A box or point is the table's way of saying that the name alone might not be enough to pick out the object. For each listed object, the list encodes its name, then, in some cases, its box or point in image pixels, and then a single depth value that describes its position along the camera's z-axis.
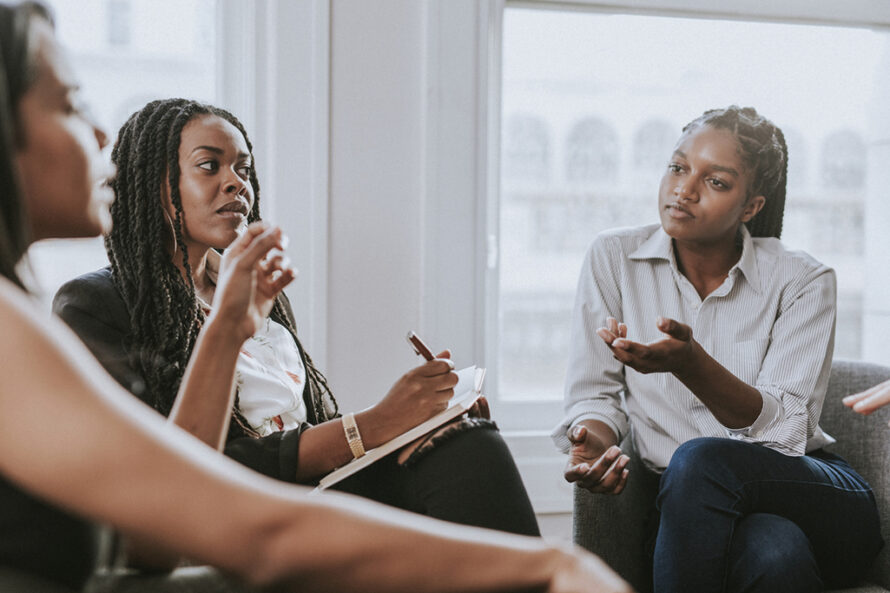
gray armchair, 1.61
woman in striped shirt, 1.45
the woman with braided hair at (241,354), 1.34
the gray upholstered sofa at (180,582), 0.99
